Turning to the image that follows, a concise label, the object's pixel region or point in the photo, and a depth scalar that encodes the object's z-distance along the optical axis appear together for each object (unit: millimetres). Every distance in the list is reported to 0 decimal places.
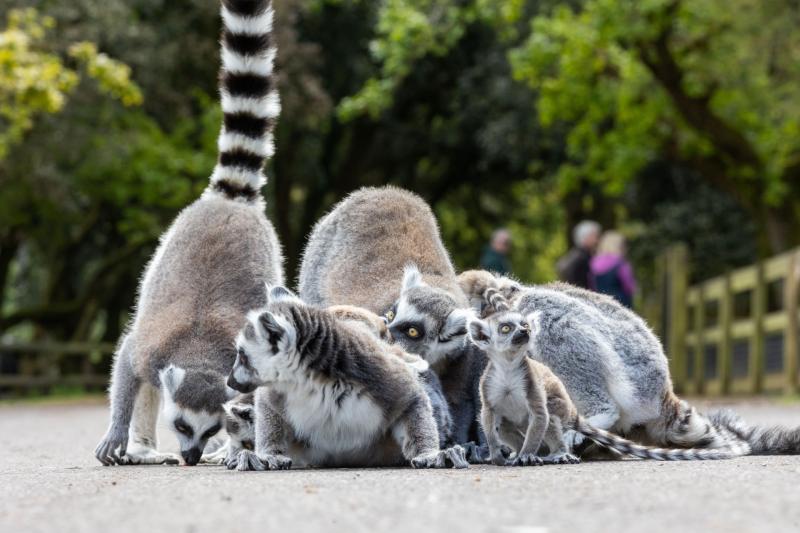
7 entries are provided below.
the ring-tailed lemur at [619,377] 16172
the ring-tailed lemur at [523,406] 14391
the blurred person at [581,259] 35937
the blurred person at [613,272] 34781
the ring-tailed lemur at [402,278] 15812
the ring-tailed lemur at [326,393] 13758
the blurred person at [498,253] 36572
